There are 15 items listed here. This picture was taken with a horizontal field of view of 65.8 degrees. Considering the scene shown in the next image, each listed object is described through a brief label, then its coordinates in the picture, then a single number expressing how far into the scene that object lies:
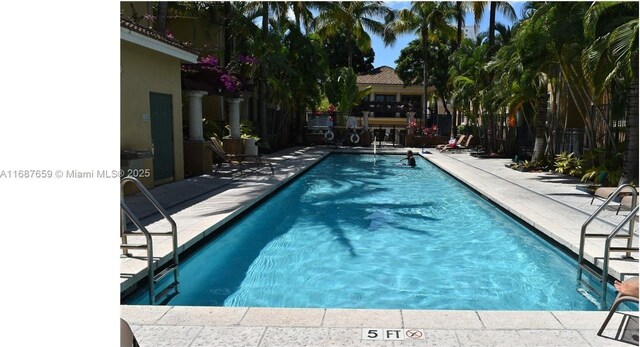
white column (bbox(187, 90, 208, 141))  15.03
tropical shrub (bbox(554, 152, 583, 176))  14.33
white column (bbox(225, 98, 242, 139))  18.50
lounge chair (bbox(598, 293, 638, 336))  3.63
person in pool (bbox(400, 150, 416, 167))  20.61
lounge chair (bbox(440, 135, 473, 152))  28.48
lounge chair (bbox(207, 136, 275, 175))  15.05
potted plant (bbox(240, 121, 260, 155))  18.64
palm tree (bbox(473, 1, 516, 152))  23.74
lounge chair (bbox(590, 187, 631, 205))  10.21
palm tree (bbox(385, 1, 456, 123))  34.30
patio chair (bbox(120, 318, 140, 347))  2.63
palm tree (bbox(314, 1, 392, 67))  34.43
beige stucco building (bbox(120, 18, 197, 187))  10.46
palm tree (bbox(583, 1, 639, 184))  9.02
